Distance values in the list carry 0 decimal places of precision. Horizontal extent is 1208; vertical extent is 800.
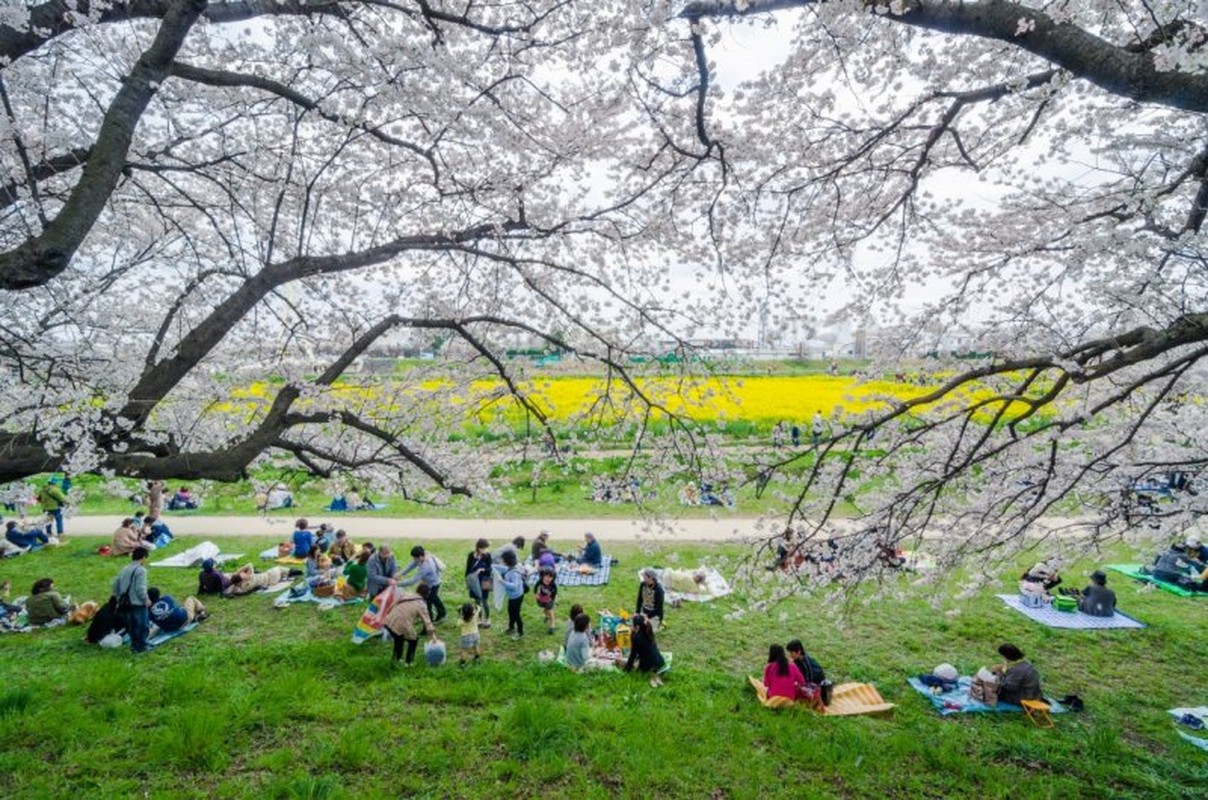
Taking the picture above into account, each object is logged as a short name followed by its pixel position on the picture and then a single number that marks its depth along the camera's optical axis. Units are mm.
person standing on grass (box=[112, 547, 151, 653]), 7305
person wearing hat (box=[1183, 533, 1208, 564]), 10375
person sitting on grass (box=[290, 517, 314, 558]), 10930
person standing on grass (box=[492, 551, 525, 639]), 8023
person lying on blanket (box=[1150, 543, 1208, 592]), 9922
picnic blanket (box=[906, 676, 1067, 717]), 6270
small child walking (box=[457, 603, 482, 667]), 7234
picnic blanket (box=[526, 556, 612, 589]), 9828
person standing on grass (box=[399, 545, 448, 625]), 8398
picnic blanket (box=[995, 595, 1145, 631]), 8453
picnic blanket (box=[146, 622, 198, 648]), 7703
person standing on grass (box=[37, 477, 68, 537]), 12024
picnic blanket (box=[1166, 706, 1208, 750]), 5852
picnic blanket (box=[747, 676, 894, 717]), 6105
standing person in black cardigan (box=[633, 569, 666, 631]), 7891
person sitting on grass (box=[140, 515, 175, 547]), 11766
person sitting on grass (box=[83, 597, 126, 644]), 7648
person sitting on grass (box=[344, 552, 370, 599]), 9242
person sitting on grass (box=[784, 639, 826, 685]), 6355
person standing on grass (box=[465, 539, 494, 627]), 8516
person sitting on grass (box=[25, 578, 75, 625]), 8383
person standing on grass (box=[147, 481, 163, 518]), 12844
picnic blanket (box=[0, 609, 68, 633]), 8352
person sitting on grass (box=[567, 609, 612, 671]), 6996
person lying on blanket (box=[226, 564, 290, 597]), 9461
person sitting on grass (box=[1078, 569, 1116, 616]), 8633
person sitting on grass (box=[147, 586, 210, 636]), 7906
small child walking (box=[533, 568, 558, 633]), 8242
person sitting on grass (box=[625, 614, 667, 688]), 6832
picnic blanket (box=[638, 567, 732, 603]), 9281
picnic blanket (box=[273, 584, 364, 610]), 9062
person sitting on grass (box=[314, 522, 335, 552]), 10609
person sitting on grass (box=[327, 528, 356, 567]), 10219
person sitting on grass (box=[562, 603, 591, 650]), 7066
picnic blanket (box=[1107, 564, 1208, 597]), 9789
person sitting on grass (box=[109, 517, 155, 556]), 11195
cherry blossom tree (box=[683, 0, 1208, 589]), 2670
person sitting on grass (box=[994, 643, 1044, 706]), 6305
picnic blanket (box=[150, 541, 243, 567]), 10891
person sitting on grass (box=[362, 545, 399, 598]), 8461
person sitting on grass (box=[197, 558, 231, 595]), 9414
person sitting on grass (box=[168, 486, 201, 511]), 14755
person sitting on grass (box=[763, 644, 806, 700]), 6203
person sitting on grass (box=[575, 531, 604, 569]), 10320
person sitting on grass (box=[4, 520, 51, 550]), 11586
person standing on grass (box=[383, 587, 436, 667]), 7004
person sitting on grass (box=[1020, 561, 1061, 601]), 8969
